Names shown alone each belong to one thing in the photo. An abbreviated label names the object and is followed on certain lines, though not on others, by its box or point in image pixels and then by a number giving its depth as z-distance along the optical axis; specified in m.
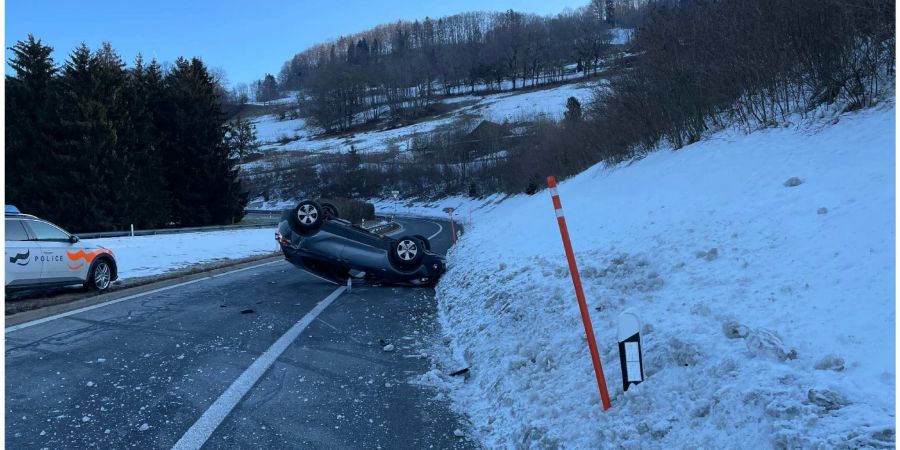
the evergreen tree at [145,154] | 31.98
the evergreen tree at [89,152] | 29.56
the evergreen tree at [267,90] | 178.50
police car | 8.79
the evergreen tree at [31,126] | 29.03
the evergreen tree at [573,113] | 34.53
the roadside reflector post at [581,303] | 3.84
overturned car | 10.77
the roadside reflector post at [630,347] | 3.54
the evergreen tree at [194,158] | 37.09
